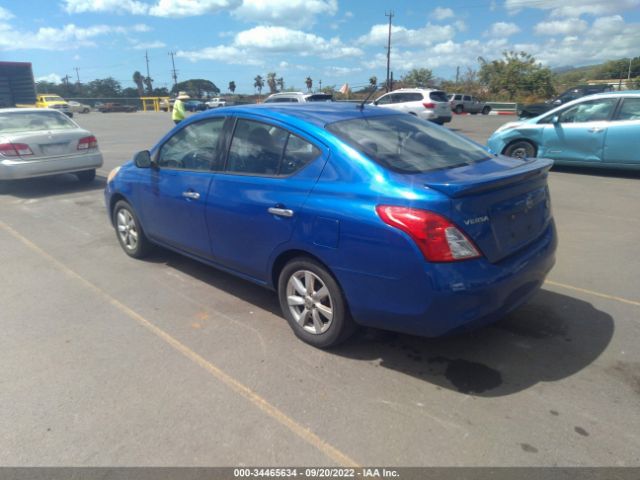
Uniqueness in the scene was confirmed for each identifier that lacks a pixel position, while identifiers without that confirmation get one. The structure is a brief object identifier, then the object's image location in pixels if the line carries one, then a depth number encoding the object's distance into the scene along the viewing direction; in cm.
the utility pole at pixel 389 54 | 5763
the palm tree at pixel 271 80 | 9122
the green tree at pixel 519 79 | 4584
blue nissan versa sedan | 277
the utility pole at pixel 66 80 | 10315
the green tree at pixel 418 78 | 5953
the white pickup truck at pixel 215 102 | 5413
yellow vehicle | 4259
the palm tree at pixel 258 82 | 9527
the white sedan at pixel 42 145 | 852
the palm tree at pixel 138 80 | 10262
